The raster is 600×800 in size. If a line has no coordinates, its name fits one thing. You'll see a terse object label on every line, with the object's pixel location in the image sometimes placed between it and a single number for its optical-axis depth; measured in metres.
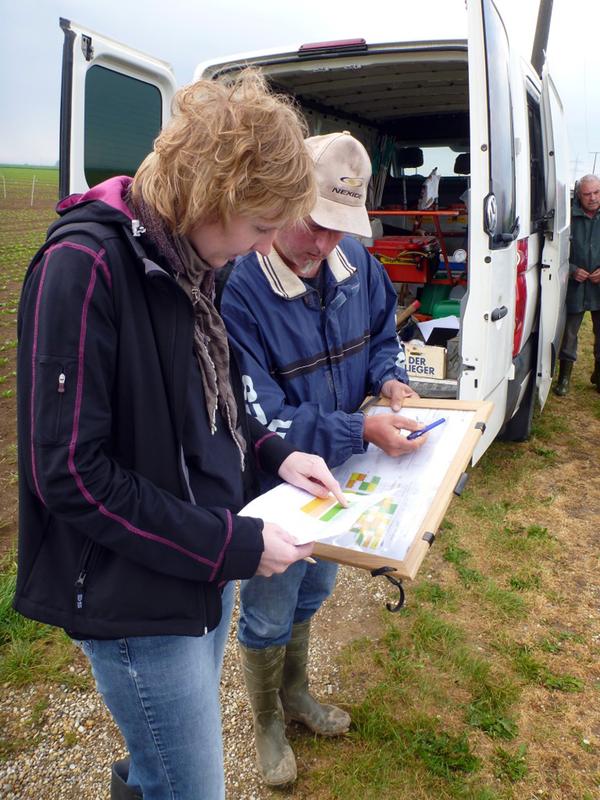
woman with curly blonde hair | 0.90
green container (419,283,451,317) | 5.06
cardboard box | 3.66
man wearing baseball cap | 1.59
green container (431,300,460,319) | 4.71
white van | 2.52
